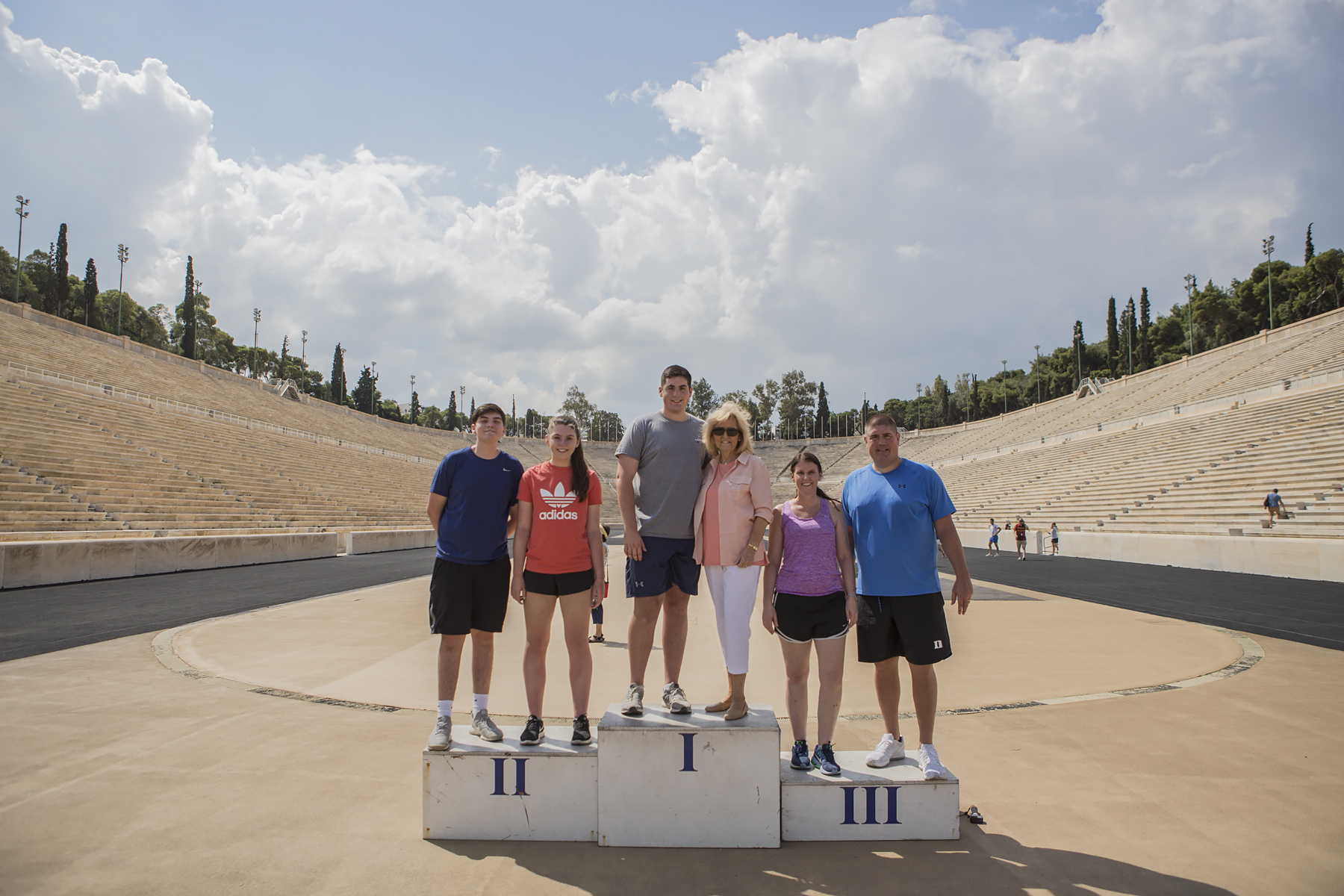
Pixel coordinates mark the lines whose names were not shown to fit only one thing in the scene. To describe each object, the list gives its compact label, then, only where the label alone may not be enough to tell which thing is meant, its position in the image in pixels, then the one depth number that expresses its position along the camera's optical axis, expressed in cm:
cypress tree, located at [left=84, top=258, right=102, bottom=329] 5841
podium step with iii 291
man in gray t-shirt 349
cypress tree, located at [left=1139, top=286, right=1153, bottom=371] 6531
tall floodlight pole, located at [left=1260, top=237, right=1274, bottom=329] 5103
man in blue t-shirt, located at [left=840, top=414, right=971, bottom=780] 325
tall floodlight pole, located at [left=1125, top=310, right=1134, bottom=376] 6662
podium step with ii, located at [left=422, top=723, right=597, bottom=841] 291
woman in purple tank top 318
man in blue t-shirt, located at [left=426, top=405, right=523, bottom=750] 342
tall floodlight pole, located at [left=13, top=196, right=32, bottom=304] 5100
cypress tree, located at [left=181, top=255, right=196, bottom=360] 6150
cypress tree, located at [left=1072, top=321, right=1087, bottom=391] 7198
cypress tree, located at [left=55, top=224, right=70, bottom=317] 5762
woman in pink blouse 333
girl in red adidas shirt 327
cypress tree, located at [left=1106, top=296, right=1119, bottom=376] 7044
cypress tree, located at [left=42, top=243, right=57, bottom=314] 5891
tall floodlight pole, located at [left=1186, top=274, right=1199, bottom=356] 5956
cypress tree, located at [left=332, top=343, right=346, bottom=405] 8575
